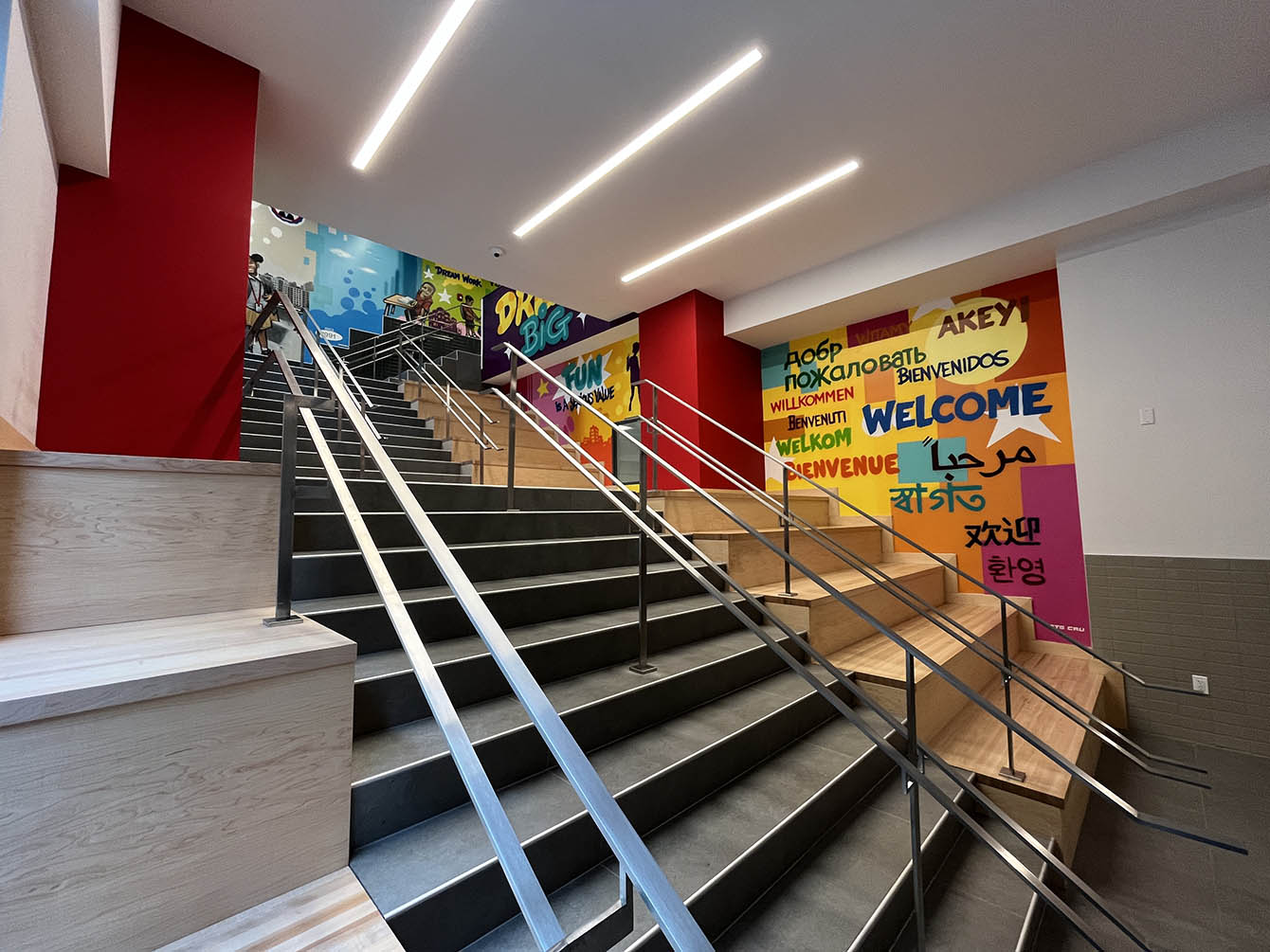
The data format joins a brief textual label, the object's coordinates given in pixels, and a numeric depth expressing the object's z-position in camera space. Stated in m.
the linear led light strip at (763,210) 3.44
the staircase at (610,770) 1.26
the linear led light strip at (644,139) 2.67
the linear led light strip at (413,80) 2.40
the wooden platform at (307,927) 0.87
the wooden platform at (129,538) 1.18
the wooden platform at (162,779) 0.77
